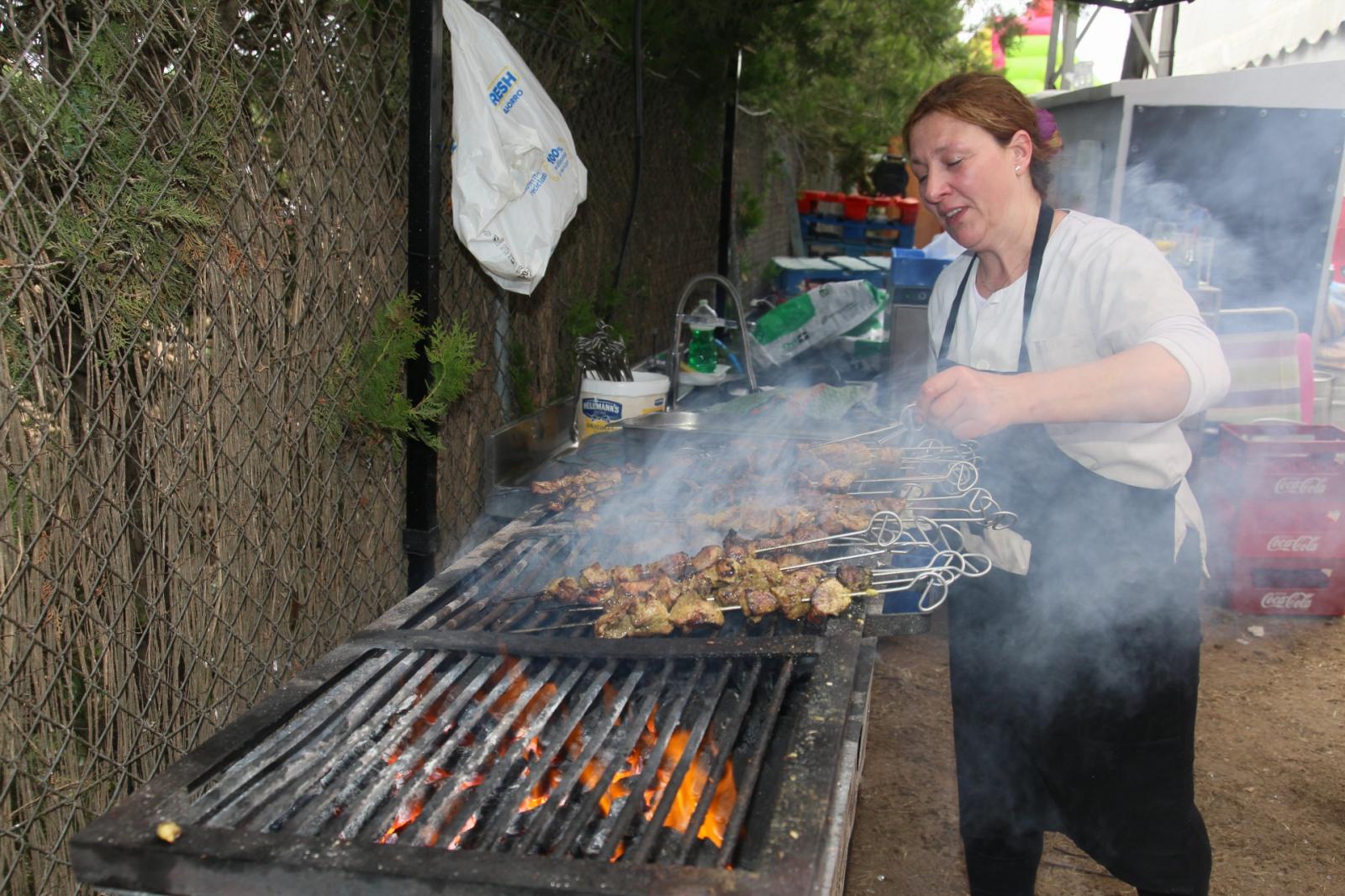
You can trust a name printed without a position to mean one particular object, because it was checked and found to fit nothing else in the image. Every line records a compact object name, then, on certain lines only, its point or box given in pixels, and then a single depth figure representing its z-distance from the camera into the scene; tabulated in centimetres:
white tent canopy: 641
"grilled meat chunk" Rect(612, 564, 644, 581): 272
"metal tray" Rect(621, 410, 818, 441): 416
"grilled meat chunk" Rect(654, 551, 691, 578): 282
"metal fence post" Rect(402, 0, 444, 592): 350
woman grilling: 264
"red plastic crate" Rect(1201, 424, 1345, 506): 587
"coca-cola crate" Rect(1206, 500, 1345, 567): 595
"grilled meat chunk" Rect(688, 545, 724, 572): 280
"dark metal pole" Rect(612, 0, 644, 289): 511
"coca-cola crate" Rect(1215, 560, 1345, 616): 607
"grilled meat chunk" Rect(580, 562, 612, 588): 269
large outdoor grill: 155
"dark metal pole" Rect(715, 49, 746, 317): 873
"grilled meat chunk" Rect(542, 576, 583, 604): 262
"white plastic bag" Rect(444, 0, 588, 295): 369
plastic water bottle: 655
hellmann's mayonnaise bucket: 484
